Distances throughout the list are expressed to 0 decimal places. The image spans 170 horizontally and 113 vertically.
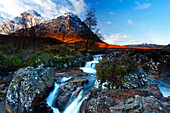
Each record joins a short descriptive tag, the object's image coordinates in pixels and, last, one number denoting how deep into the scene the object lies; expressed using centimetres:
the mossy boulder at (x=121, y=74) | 505
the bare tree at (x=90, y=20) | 2180
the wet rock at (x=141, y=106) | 268
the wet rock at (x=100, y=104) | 354
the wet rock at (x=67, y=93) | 625
